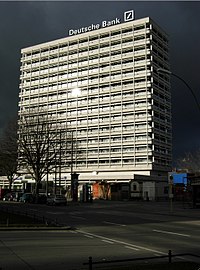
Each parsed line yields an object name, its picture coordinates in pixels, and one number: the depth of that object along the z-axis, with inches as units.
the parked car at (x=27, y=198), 2171.0
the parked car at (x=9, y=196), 2454.7
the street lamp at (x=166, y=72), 781.7
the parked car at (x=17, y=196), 2361.0
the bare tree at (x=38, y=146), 2139.5
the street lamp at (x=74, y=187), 2335.1
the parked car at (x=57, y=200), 1899.6
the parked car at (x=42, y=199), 2144.4
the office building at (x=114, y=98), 3818.9
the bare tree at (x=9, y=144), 2112.5
